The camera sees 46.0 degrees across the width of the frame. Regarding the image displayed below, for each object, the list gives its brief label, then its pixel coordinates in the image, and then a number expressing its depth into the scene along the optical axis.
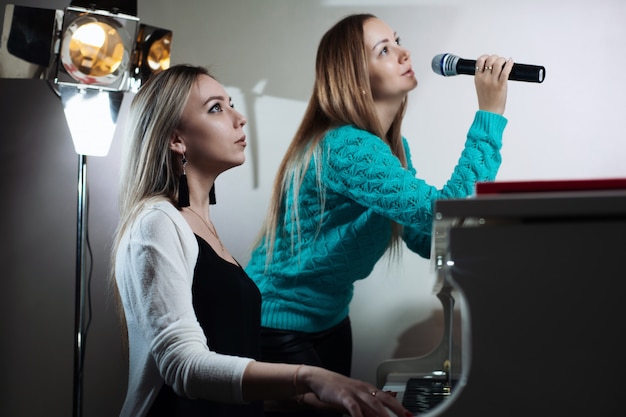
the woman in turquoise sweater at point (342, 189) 1.67
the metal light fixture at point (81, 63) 2.06
